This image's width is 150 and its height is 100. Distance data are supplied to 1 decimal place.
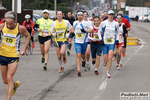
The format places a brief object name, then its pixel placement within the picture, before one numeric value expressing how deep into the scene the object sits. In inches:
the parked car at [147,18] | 2831.2
